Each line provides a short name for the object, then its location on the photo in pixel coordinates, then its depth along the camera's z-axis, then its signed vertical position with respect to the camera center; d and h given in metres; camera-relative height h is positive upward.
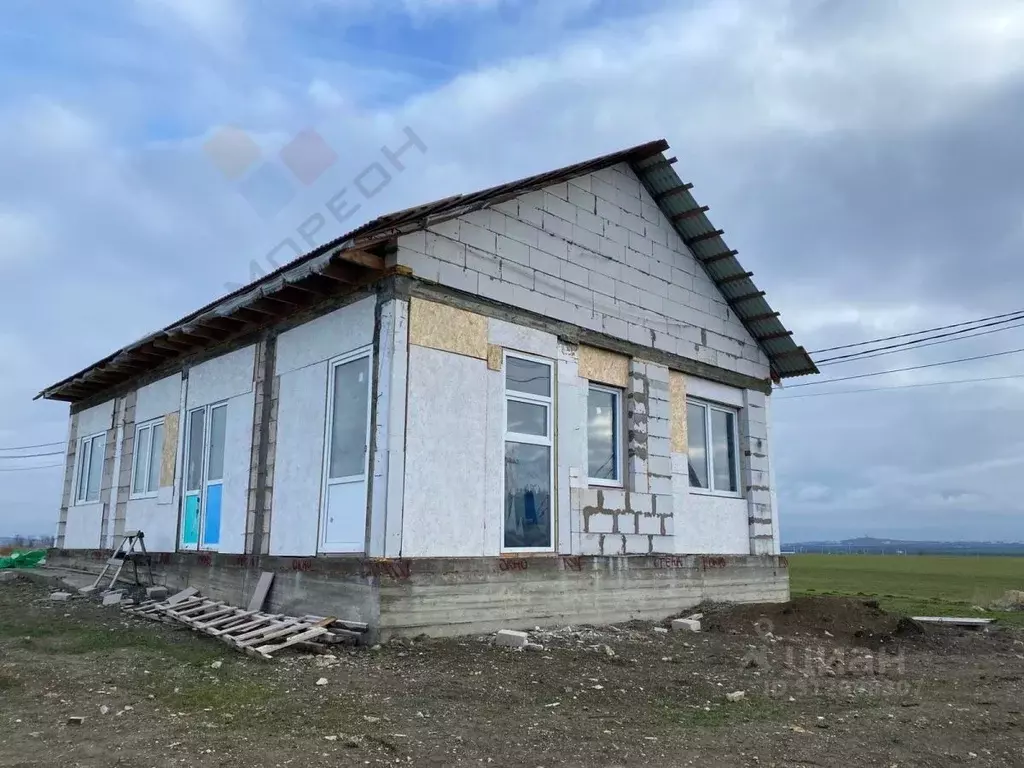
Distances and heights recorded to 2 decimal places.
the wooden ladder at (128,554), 12.47 -0.28
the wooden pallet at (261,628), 7.58 -0.94
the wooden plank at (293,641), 7.34 -0.97
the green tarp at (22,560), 19.06 -0.59
